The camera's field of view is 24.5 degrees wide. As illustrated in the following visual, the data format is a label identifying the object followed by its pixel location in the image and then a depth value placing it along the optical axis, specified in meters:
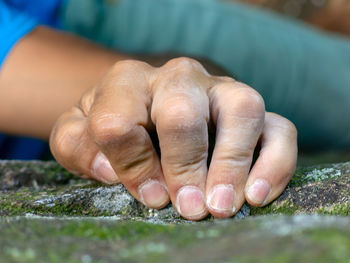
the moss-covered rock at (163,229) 0.24
